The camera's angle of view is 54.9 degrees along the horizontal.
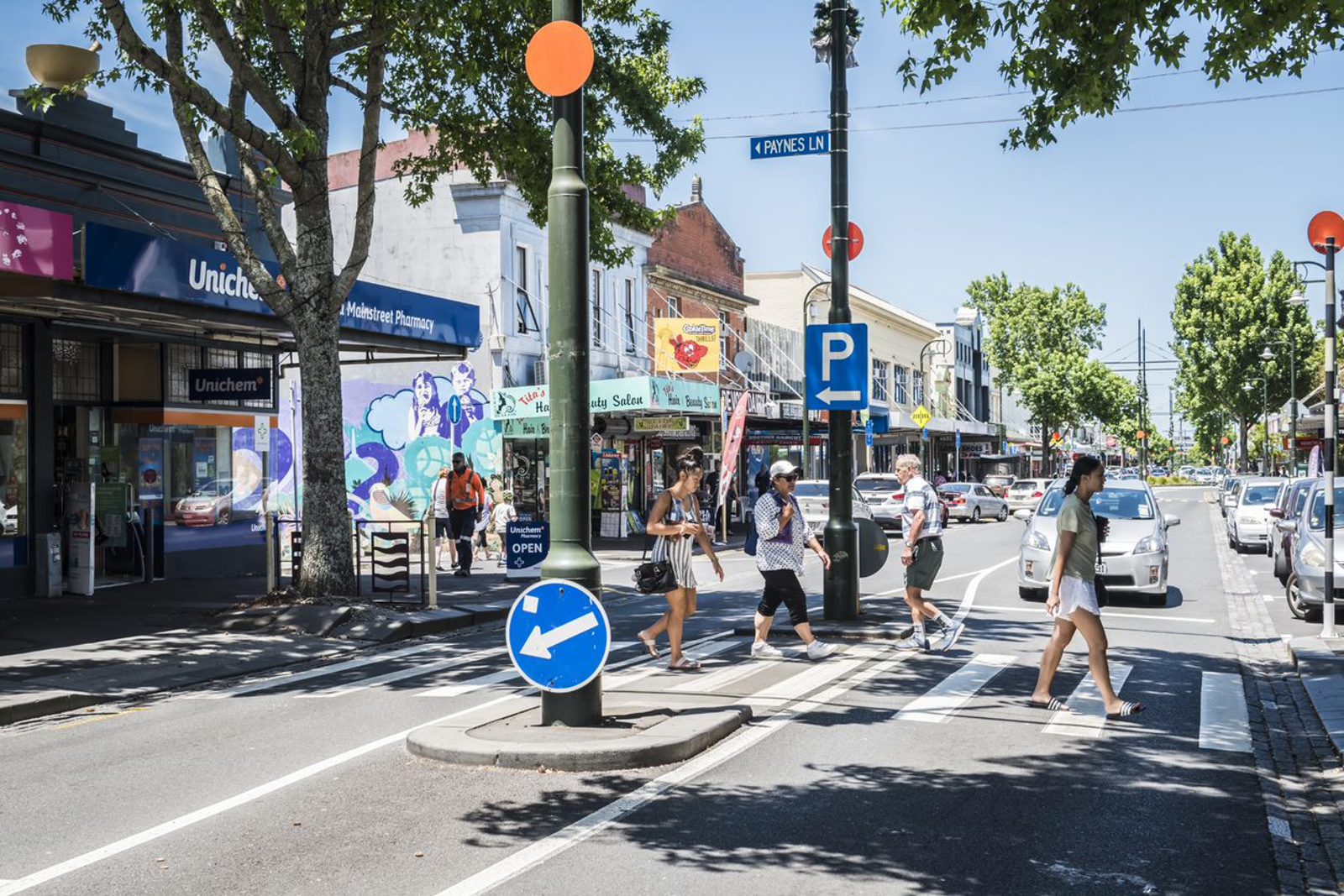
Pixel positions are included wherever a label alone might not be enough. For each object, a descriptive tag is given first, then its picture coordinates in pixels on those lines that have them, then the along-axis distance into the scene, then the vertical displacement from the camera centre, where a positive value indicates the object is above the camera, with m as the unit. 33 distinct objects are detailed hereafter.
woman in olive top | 8.73 -0.74
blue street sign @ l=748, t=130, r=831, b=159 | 12.11 +3.09
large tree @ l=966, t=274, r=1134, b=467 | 72.75 +7.20
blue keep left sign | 7.34 -0.90
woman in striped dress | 10.47 -0.46
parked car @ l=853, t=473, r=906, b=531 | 33.44 -0.58
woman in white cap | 11.04 -0.63
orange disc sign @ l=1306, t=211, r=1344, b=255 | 12.84 +2.40
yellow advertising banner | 32.12 +3.30
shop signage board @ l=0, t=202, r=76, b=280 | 11.69 +2.27
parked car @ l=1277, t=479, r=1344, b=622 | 14.14 -1.11
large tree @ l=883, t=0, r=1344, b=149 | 8.15 +2.80
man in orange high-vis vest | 20.62 -0.41
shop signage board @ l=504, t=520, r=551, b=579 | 17.94 -0.94
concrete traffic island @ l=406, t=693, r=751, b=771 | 7.20 -1.53
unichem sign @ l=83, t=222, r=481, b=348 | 13.02 +2.30
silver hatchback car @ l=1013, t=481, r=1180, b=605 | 16.27 -1.02
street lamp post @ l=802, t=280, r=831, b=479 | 33.16 +0.49
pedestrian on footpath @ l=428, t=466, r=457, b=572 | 22.73 -0.57
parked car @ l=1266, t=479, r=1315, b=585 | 17.80 -0.80
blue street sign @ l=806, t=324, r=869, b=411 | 12.73 +1.08
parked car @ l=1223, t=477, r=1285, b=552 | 26.94 -0.96
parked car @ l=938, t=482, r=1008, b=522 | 42.50 -1.01
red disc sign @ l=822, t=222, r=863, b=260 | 14.09 +2.63
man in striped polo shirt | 12.16 -0.74
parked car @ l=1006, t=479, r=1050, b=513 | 47.83 -0.80
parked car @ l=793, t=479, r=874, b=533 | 29.30 -0.63
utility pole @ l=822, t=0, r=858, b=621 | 12.76 +2.05
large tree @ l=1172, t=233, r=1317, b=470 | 60.94 +7.00
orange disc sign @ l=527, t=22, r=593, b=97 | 7.21 +2.37
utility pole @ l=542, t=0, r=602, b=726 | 7.53 +0.62
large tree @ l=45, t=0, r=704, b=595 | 14.05 +4.52
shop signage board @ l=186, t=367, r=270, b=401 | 18.42 +1.44
